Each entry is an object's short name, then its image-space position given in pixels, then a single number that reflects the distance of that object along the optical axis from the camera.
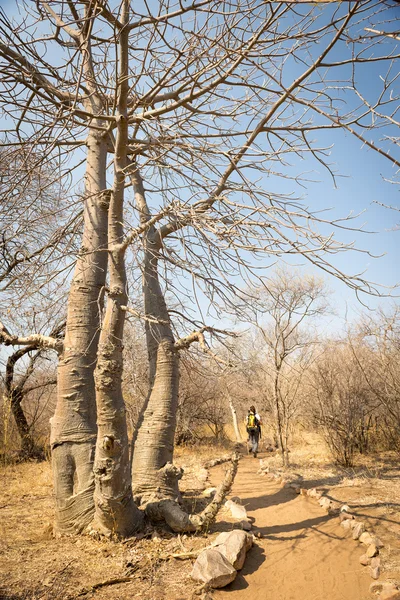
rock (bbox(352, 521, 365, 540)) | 3.59
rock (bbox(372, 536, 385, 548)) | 3.31
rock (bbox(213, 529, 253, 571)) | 2.92
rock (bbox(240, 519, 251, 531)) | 3.76
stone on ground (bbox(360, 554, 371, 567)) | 3.06
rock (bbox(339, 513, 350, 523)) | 4.06
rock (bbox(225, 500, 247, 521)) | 4.06
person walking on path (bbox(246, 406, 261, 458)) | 9.36
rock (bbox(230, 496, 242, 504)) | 4.81
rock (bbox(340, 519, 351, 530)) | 3.84
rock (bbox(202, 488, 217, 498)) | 5.24
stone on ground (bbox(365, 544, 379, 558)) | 3.12
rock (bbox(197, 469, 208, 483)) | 6.62
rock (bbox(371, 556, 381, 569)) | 2.94
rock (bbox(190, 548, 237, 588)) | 2.65
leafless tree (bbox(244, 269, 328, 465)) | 7.03
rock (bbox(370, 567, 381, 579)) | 2.84
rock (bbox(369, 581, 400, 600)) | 2.44
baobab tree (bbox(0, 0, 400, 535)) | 2.34
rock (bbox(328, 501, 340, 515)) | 4.36
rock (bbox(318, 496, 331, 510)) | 4.57
